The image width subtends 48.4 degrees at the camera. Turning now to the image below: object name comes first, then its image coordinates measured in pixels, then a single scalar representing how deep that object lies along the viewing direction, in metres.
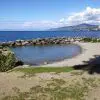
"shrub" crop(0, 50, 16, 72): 14.52
